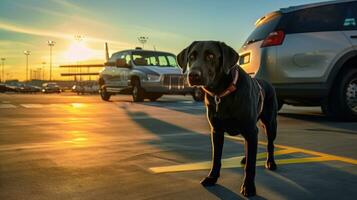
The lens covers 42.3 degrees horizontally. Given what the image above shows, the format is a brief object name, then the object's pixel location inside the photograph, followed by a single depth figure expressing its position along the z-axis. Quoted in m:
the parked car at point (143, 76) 16.84
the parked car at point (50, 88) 66.75
